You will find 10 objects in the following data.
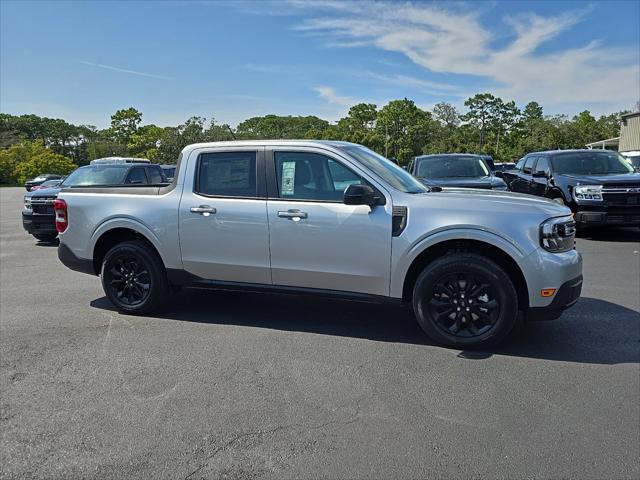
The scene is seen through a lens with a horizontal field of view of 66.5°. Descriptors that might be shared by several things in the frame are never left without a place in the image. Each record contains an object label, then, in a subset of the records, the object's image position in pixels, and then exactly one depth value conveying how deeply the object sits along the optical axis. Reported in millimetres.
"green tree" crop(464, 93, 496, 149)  79625
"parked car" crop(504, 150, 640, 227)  9359
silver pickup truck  4121
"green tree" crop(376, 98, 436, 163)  69438
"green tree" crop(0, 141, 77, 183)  55531
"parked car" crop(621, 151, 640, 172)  19008
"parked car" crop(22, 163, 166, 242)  10469
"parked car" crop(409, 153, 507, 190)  9953
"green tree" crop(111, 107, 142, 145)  87125
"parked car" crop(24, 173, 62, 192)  28041
